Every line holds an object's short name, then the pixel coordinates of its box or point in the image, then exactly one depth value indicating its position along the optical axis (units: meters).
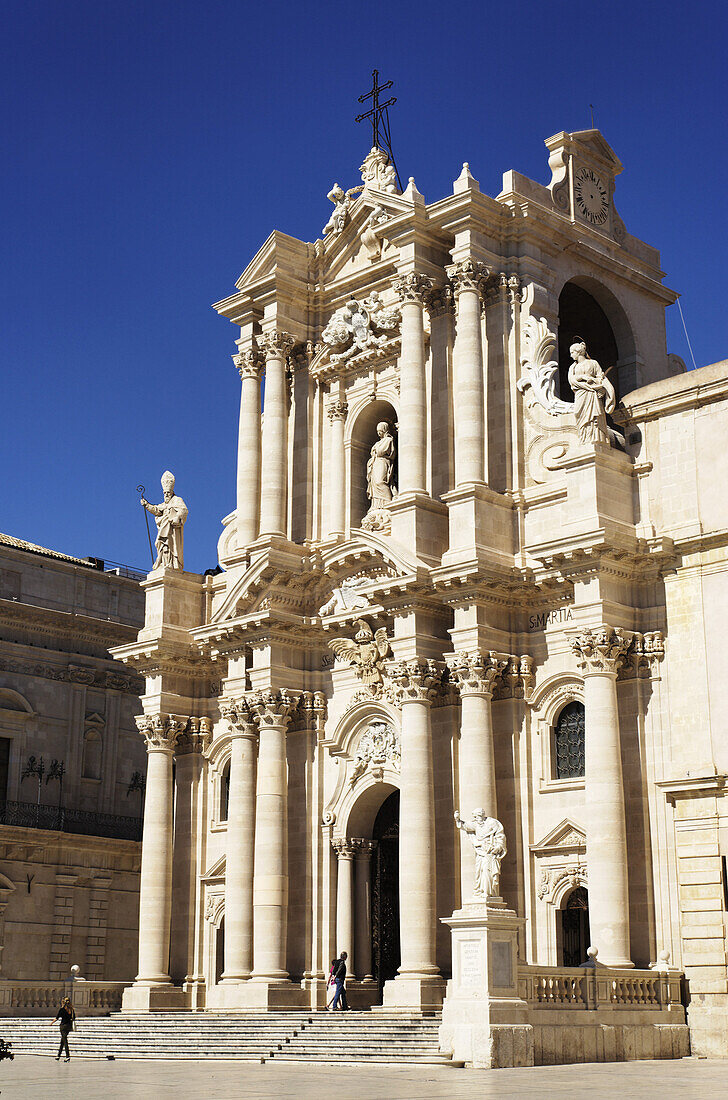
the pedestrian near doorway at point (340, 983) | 29.48
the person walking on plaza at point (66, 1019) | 26.30
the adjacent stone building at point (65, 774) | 41.94
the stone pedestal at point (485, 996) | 22.39
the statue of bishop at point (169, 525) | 38.12
